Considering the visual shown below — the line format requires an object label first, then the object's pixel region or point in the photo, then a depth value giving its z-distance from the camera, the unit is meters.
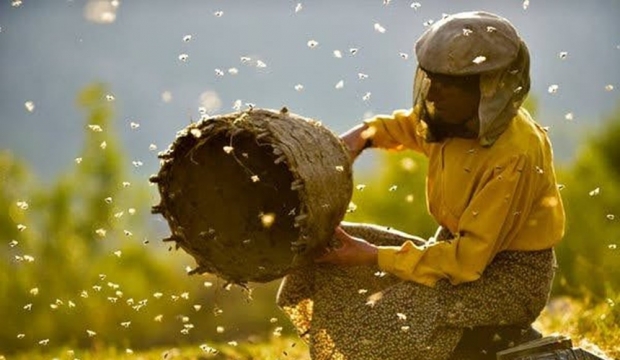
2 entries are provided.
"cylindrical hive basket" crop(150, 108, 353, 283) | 11.68
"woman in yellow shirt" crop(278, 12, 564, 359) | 11.62
